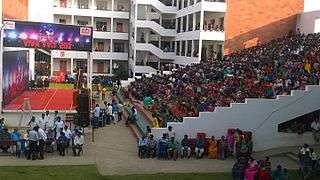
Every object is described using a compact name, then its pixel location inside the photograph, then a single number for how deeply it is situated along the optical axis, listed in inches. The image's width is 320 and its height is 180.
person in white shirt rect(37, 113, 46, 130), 903.4
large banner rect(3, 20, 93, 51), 1051.3
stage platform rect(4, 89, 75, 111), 1234.1
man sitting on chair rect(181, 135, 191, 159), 855.7
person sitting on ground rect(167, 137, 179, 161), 838.5
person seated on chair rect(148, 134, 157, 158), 840.9
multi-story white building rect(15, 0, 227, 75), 1765.5
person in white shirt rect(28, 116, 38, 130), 895.1
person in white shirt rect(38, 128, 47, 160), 800.9
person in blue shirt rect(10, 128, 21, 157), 813.9
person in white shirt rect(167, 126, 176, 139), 877.8
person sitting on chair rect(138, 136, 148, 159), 836.0
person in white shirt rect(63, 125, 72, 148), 842.2
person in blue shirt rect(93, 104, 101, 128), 1073.9
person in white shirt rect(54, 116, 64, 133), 865.5
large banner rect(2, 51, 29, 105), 1257.4
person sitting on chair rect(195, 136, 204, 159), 852.6
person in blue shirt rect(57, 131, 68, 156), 828.6
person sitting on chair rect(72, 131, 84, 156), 833.5
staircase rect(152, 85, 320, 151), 914.7
